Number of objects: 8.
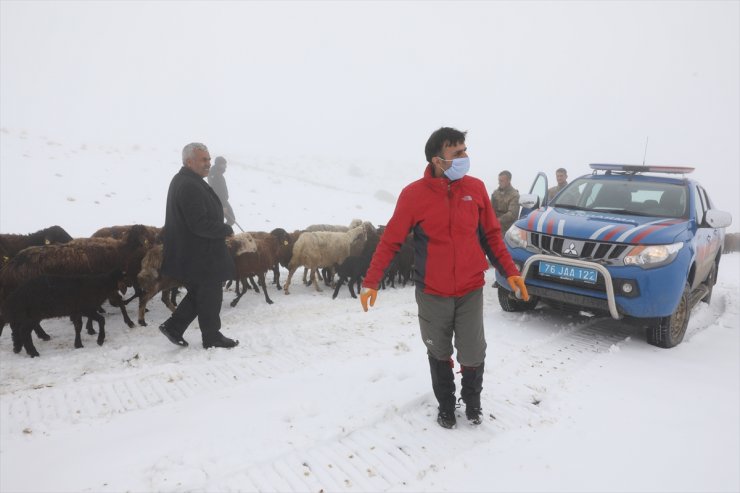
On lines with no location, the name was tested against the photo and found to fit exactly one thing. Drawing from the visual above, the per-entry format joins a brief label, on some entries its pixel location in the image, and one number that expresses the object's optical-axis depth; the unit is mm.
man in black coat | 4484
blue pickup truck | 4777
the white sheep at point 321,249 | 7922
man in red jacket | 2967
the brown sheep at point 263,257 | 6820
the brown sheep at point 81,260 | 4719
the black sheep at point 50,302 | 4527
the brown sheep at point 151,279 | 5672
